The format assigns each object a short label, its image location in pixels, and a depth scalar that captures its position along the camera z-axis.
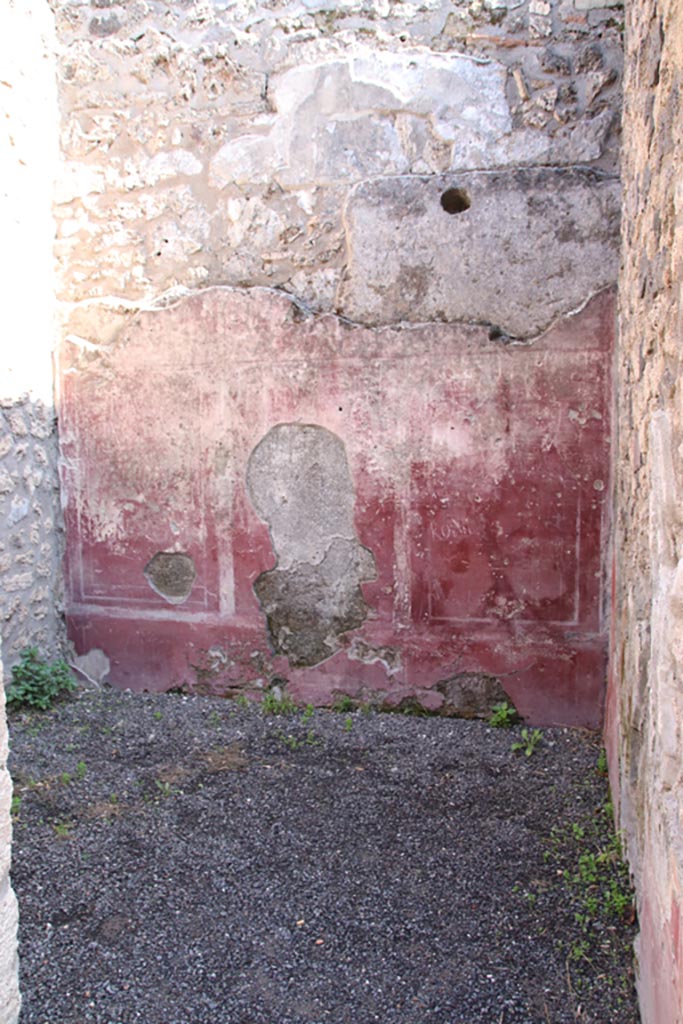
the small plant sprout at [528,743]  3.06
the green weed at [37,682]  3.50
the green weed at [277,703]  3.49
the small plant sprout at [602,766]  2.87
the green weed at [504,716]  3.31
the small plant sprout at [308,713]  3.42
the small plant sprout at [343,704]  3.51
